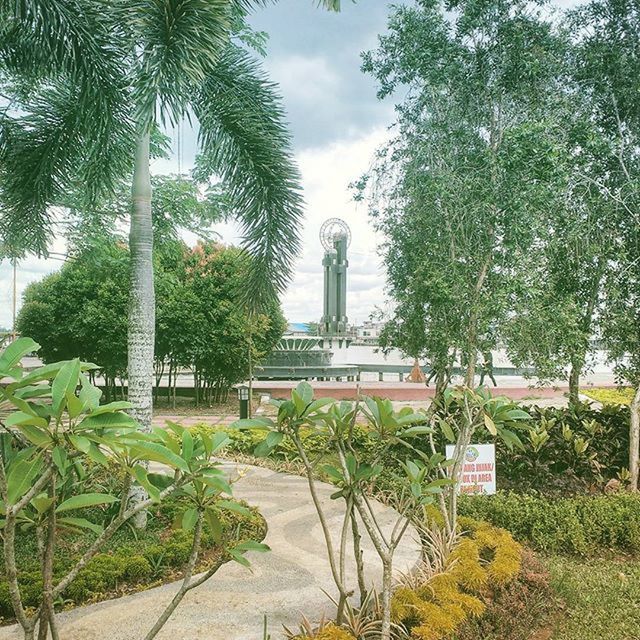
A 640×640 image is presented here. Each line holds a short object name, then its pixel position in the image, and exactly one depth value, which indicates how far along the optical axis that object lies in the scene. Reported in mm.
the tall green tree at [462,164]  5895
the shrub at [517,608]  2742
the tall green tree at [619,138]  6066
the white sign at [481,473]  4895
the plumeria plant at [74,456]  1334
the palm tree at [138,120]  3678
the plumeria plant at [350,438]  2117
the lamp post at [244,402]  8461
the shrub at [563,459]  5617
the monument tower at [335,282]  19250
